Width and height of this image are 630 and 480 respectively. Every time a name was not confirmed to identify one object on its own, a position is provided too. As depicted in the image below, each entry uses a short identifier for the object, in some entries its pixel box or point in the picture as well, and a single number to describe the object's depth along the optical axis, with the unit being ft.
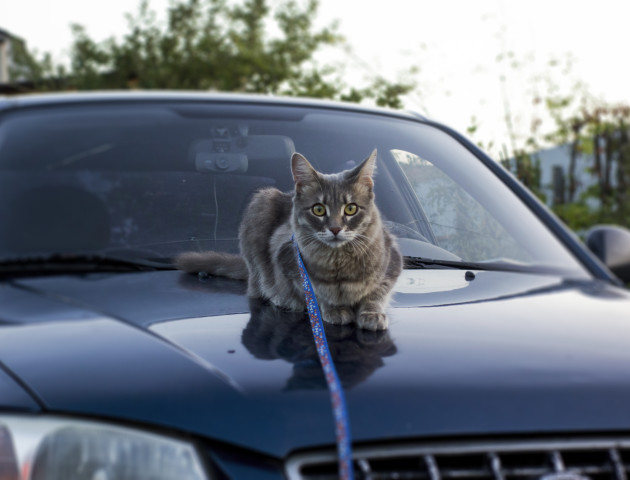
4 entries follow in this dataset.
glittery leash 4.18
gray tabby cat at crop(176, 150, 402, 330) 7.63
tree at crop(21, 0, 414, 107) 67.82
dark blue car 4.43
